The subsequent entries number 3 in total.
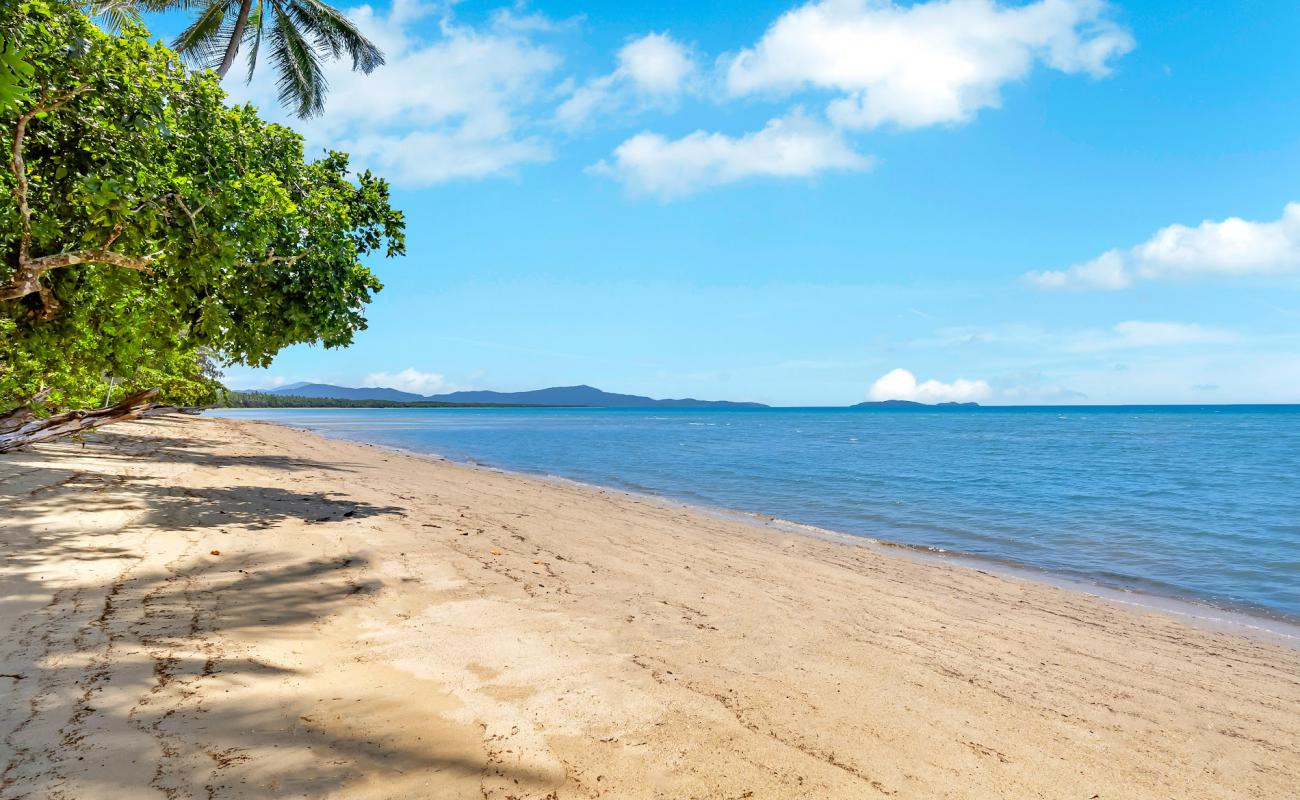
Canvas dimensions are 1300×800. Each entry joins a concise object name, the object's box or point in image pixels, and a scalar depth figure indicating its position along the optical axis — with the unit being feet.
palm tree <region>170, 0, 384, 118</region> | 71.87
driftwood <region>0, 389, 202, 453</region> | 54.92
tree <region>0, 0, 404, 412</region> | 27.78
